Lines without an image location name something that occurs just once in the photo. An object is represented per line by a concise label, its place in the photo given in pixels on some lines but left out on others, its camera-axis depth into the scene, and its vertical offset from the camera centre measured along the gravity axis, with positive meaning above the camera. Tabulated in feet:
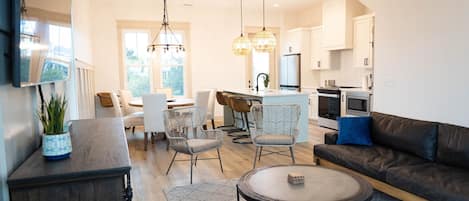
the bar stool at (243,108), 19.88 -1.76
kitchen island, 19.08 -1.26
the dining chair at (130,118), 20.01 -2.25
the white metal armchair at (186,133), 12.96 -2.31
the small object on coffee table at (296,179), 8.11 -2.41
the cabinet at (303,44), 28.40 +2.79
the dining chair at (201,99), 21.50 -1.29
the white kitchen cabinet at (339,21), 23.66 +3.91
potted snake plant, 5.77 -0.94
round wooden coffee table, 7.36 -2.52
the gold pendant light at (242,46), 22.81 +2.10
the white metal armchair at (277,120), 18.38 -2.32
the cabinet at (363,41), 21.89 +2.31
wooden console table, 4.93 -1.44
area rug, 11.33 -3.94
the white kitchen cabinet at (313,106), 27.04 -2.34
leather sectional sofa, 8.68 -2.61
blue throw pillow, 12.67 -2.04
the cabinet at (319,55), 26.43 +1.69
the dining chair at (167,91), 25.44 -0.90
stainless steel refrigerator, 29.09 +0.45
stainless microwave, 20.99 -1.70
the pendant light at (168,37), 27.48 +3.43
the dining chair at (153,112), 18.51 -1.80
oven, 23.67 -2.19
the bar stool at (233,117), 21.43 -2.96
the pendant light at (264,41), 21.63 +2.28
